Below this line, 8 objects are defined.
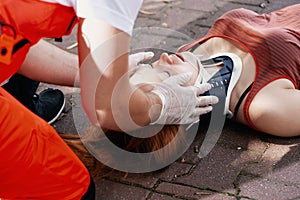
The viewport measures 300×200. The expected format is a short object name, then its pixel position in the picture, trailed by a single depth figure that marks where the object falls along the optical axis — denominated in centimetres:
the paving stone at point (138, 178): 400
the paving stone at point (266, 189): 372
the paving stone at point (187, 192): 380
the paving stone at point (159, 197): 383
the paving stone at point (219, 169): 390
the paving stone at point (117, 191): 389
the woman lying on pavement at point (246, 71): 420
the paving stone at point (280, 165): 389
